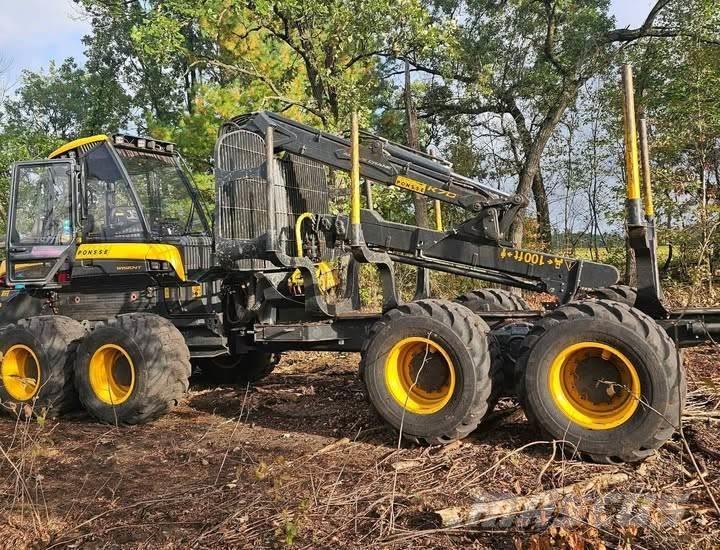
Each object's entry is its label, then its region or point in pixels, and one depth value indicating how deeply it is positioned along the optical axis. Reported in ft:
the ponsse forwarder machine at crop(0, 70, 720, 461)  14.58
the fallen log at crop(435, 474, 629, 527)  10.84
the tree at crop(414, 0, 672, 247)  59.36
